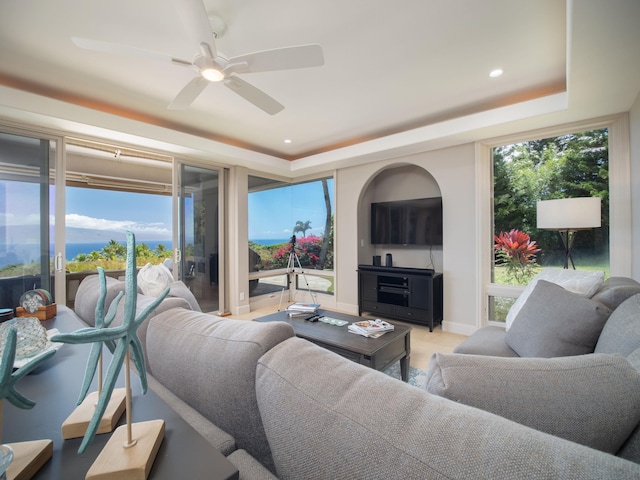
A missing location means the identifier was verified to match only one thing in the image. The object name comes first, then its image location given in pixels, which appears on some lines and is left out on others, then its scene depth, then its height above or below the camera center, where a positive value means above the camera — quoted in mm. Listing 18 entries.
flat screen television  4172 +281
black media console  3959 -814
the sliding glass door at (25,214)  2877 +313
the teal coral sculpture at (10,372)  441 -208
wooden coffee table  2115 -820
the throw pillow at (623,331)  1038 -376
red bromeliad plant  3453 -189
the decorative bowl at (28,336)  940 -320
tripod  5516 -532
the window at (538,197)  3043 +487
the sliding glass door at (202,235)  4242 +109
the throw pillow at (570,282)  1872 -320
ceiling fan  1570 +1212
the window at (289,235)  5387 +123
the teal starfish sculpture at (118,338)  522 -187
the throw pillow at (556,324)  1386 -465
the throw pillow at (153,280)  2244 -314
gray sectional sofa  415 -332
